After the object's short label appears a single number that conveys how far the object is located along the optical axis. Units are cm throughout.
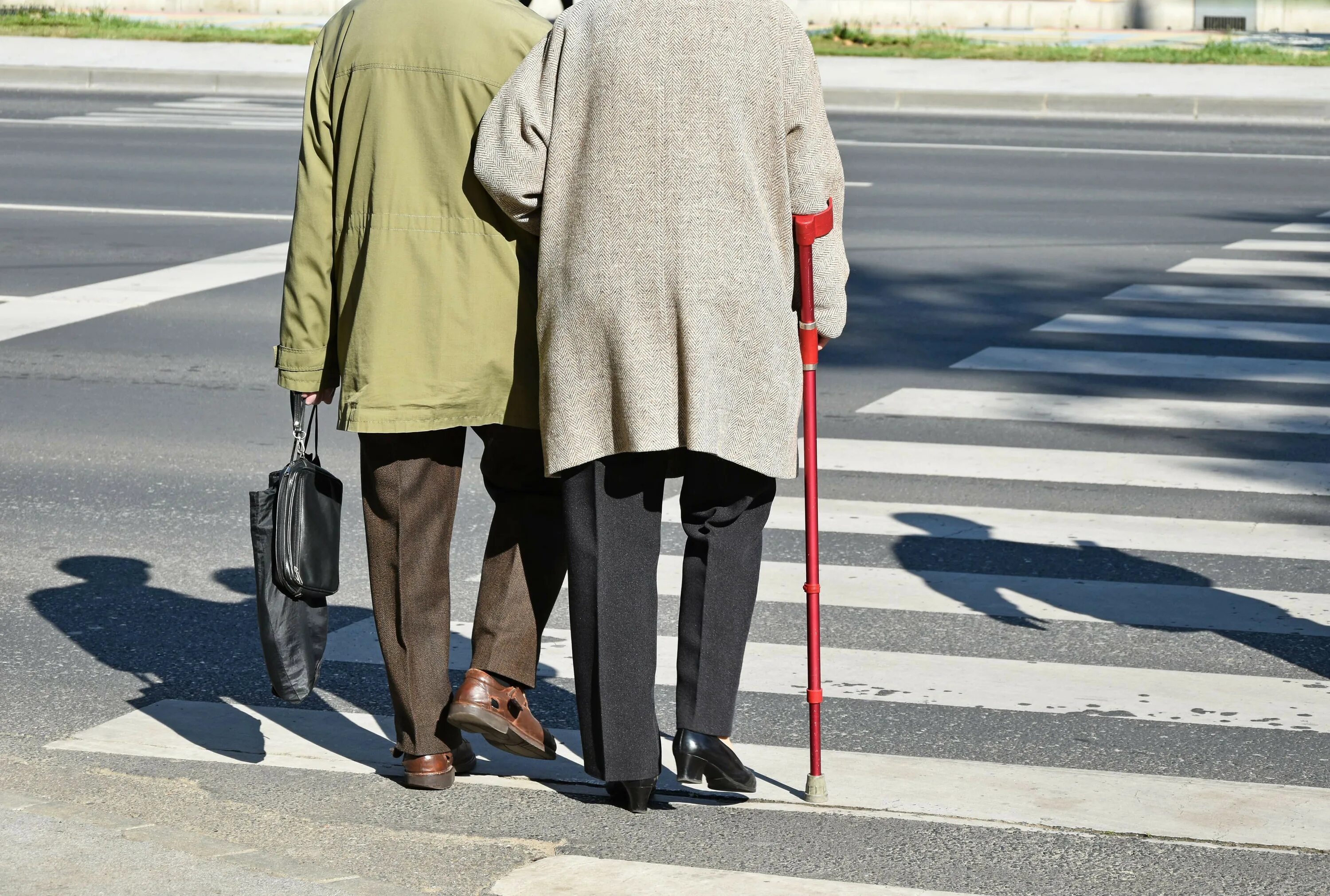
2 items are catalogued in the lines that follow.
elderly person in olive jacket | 741
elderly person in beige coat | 712
